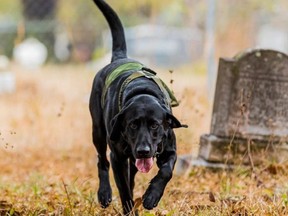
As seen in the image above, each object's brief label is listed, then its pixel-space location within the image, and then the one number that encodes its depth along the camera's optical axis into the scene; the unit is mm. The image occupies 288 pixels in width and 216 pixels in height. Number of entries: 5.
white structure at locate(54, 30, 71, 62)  22356
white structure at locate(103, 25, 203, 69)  22312
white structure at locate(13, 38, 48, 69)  19953
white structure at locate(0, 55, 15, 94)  14656
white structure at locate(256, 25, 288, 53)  26078
